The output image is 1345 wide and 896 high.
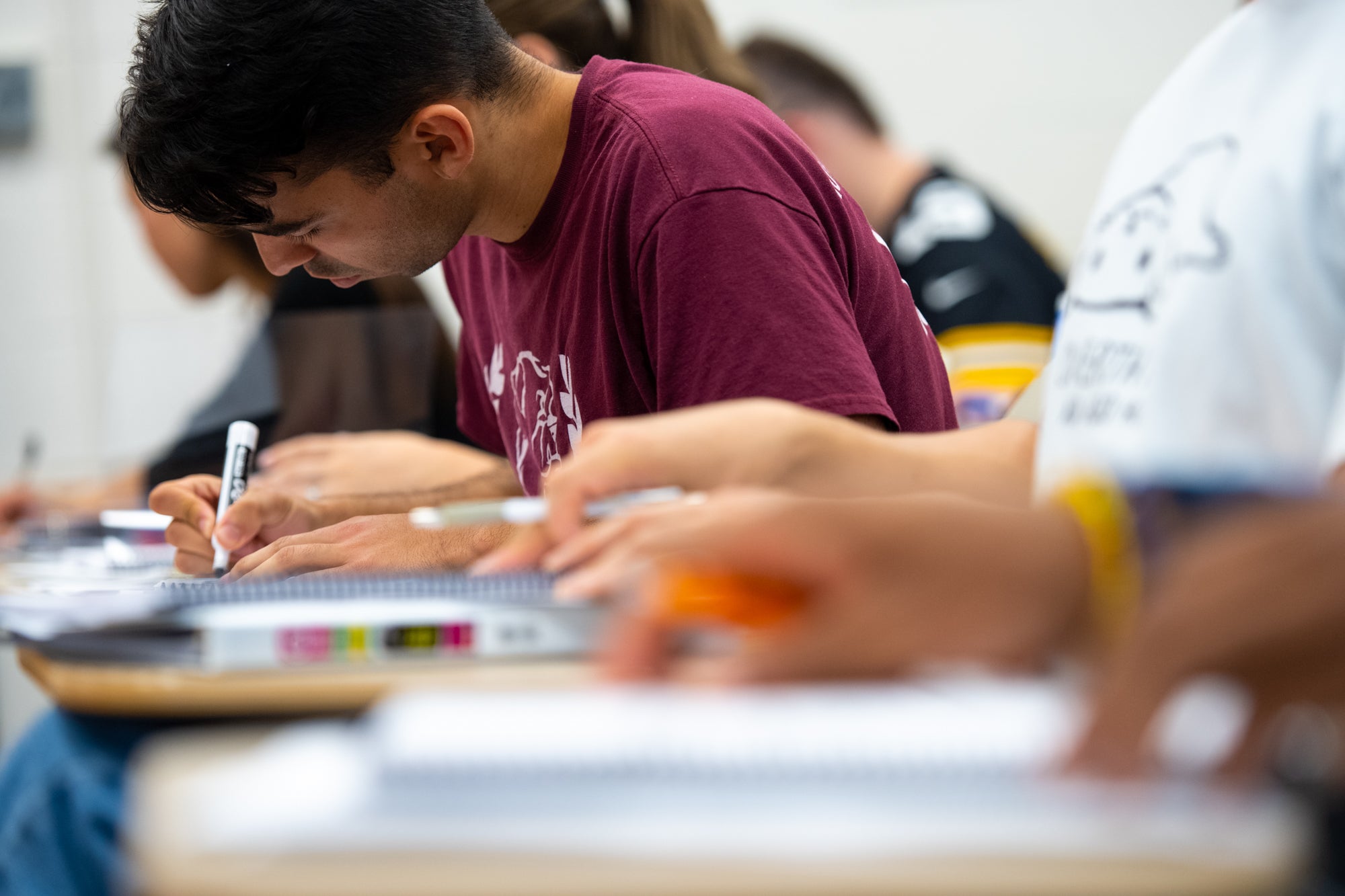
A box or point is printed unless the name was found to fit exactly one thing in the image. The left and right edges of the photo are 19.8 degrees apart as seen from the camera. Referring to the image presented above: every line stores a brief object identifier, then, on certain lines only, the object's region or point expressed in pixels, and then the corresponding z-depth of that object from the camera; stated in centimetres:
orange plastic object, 171
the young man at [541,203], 217
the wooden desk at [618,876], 120
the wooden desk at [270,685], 178
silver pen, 193
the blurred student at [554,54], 265
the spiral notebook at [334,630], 182
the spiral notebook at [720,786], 125
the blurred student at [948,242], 321
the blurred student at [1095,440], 168
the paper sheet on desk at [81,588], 187
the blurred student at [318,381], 290
